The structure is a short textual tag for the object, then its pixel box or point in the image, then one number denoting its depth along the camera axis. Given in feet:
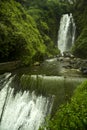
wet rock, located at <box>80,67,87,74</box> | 31.51
